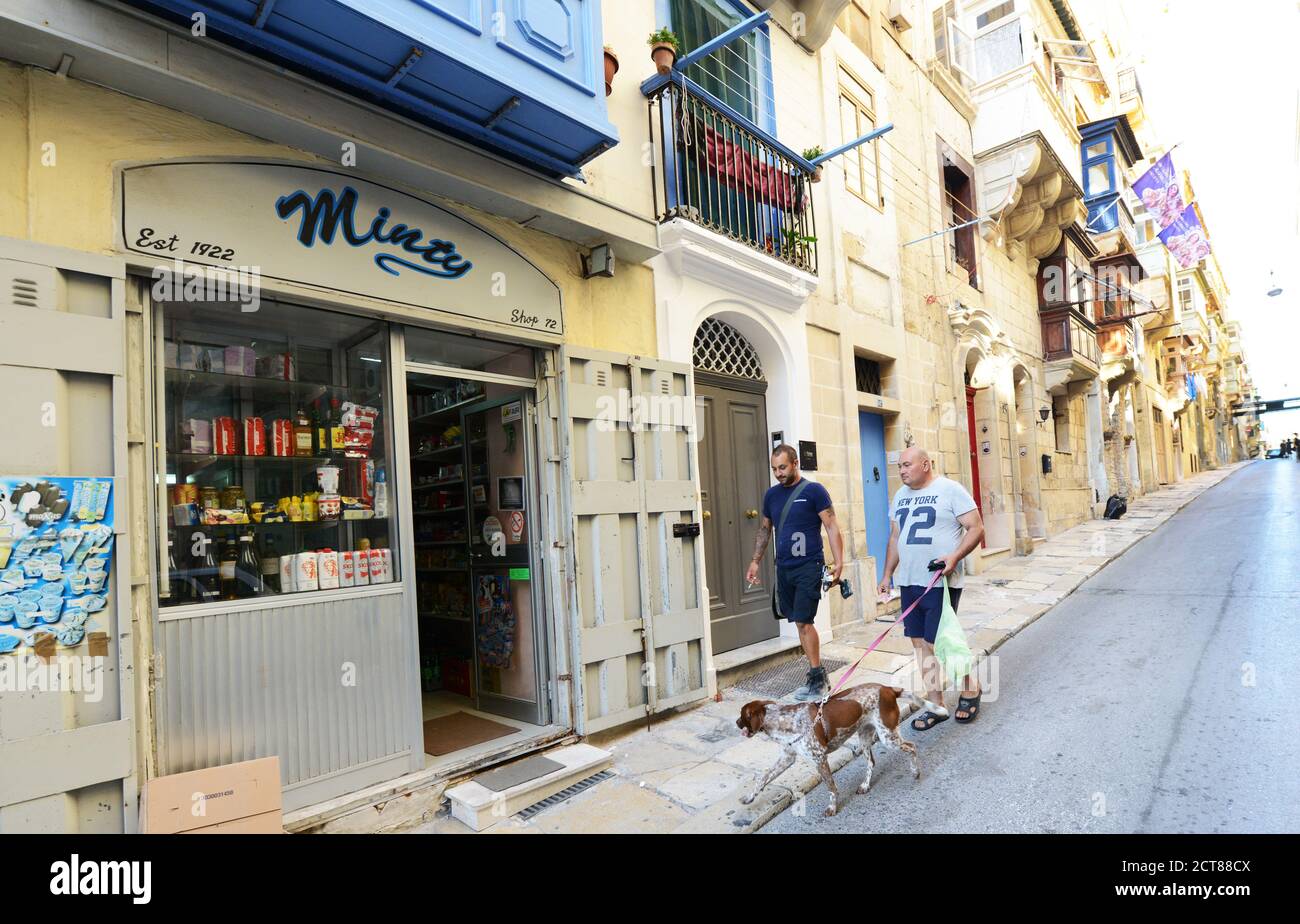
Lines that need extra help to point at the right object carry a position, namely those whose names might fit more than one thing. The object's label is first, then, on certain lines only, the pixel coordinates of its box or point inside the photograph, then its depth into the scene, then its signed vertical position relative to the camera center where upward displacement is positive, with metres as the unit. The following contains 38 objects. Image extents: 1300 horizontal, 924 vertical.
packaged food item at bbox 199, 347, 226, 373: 3.89 +0.91
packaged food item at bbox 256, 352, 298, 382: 4.16 +0.91
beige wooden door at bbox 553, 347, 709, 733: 5.12 -0.26
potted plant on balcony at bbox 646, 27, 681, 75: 6.02 +3.75
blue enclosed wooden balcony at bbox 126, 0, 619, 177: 3.40 +2.35
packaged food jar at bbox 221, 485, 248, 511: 3.90 +0.16
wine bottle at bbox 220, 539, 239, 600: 3.74 -0.21
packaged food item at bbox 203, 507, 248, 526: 3.80 +0.06
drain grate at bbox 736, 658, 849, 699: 6.05 -1.57
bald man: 4.76 -0.36
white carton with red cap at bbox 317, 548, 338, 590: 4.09 -0.27
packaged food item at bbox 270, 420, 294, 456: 4.16 +0.50
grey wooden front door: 6.79 -0.03
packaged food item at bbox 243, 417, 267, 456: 4.05 +0.50
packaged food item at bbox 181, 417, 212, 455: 3.75 +0.49
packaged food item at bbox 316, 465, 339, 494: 4.29 +0.26
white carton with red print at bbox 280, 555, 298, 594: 3.98 -0.27
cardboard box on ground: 3.06 -1.18
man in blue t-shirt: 5.45 -0.36
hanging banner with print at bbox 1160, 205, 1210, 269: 14.13 +4.67
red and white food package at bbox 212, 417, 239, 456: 3.90 +0.49
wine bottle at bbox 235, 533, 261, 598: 3.82 -0.24
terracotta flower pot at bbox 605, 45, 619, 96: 5.52 +3.34
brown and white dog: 3.67 -1.18
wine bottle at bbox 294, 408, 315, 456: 4.23 +0.52
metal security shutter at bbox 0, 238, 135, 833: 2.84 +0.35
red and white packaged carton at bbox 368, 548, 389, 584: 4.28 -0.28
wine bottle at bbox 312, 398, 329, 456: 4.29 +0.54
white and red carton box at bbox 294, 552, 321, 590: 4.03 -0.27
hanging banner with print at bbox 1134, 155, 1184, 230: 13.59 +5.32
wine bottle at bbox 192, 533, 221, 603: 3.65 -0.22
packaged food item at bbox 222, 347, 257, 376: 4.01 +0.92
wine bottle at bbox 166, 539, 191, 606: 3.53 -0.27
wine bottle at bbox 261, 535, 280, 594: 3.92 -0.23
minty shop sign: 3.43 +1.55
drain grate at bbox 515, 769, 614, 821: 4.00 -1.64
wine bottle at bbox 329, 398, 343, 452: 4.34 +0.57
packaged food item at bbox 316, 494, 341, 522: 4.25 +0.09
